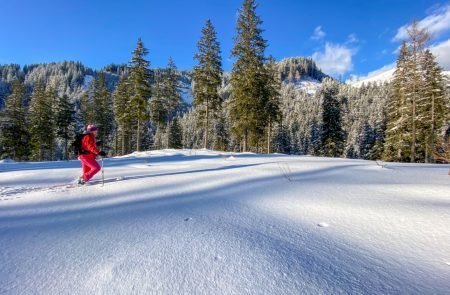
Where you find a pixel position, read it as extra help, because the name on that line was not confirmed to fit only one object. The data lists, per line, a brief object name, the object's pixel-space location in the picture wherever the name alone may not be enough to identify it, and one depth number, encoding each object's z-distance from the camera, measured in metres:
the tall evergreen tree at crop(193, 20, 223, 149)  29.02
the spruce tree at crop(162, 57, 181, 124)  39.19
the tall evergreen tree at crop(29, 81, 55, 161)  35.41
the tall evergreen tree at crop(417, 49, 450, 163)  24.88
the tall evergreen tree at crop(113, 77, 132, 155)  38.34
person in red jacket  6.70
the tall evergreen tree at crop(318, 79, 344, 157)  35.50
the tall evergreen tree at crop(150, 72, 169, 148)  37.69
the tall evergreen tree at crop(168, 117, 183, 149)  50.47
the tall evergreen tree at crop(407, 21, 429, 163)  23.02
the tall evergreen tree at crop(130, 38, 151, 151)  32.62
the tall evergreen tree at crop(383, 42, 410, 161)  25.94
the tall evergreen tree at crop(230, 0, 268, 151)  26.39
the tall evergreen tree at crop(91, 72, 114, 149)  42.78
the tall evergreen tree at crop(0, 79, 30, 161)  33.18
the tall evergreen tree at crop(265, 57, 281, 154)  29.13
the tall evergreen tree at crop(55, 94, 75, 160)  37.50
